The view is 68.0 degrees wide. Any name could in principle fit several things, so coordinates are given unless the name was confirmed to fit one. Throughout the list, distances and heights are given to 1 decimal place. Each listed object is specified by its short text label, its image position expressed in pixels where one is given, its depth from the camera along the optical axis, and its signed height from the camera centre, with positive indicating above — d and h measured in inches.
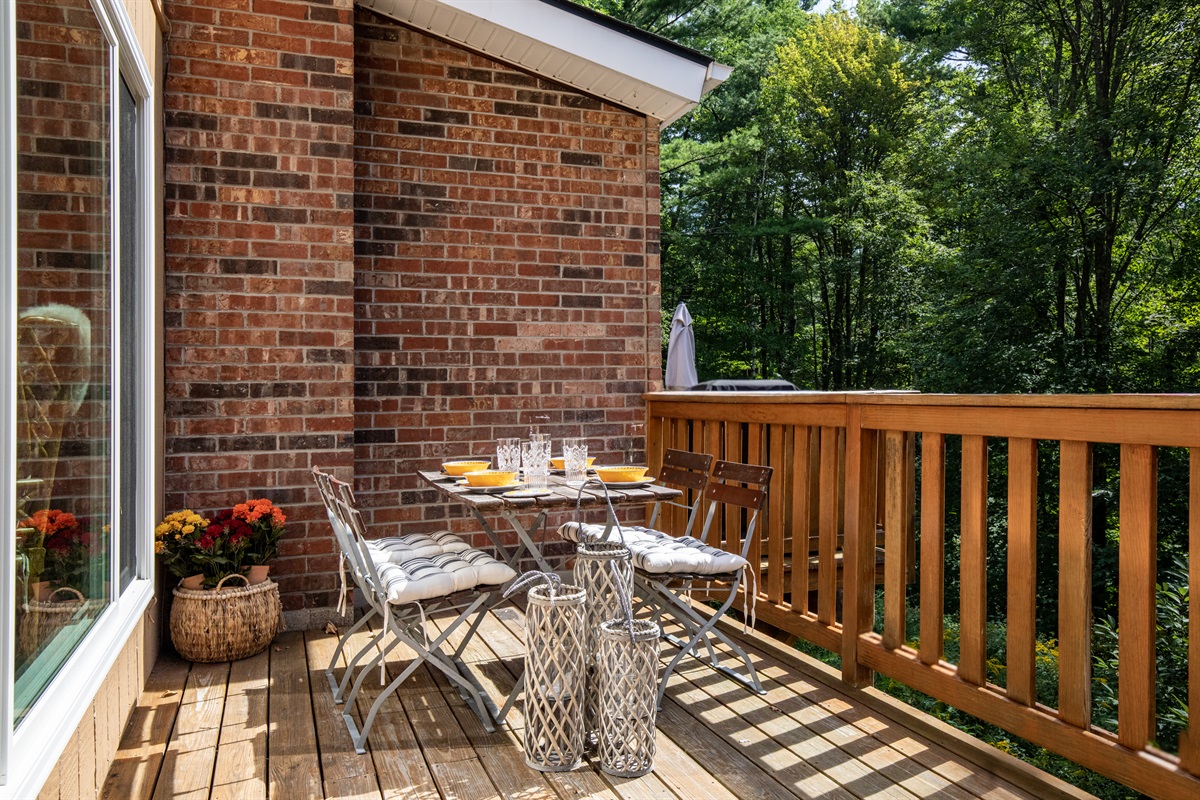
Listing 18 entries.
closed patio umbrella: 249.0 +9.7
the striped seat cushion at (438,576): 110.4 -23.6
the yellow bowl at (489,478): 130.3 -12.6
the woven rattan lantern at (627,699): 99.0 -34.5
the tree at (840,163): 697.0 +184.0
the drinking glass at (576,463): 136.4 -10.9
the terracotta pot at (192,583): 144.3 -30.8
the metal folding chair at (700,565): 124.4 -24.3
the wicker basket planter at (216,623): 141.9 -36.8
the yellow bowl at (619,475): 137.2 -12.8
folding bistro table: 117.4 -14.4
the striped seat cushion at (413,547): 127.0 -23.0
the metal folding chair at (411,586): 111.0 -24.6
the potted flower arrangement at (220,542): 143.0 -24.4
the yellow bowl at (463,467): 142.1 -11.9
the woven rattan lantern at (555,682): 101.0 -32.9
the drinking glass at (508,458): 138.8 -10.3
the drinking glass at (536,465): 129.3 -10.6
